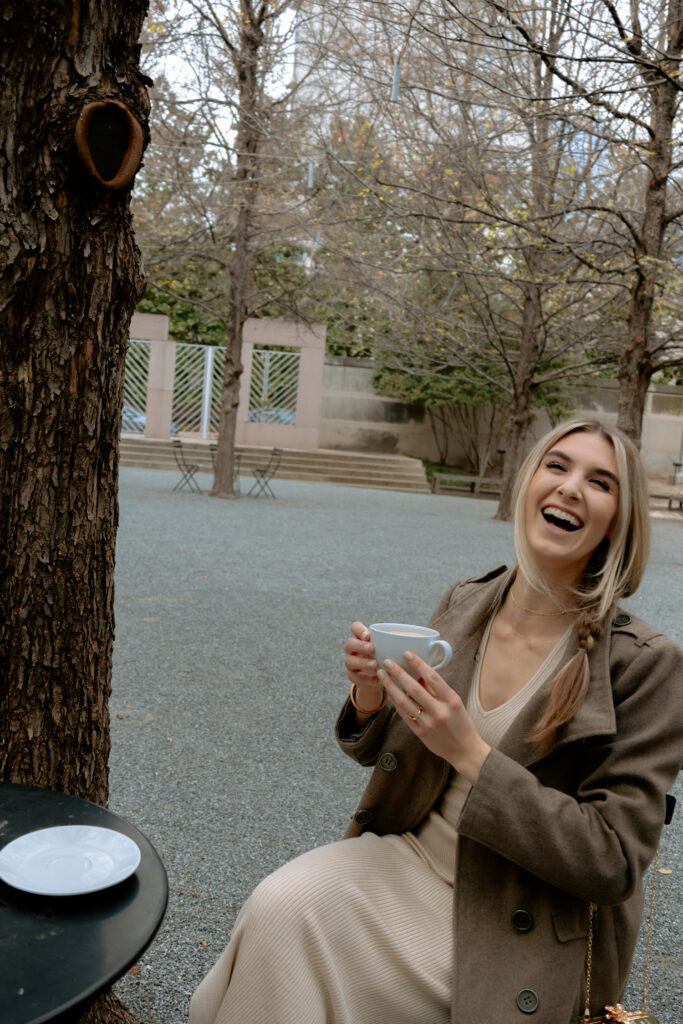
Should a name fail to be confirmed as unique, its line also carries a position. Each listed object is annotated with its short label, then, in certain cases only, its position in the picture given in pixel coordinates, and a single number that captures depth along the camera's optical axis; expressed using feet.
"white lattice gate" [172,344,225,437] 79.77
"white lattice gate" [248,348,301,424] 80.59
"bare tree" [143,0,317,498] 43.52
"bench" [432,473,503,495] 74.00
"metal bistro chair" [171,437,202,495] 56.64
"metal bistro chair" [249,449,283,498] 57.16
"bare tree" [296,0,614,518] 30.17
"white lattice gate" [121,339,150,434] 79.51
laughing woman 5.11
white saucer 4.57
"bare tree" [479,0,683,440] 28.07
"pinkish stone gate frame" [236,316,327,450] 75.51
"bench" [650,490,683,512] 69.92
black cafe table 3.81
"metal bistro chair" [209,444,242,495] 57.62
